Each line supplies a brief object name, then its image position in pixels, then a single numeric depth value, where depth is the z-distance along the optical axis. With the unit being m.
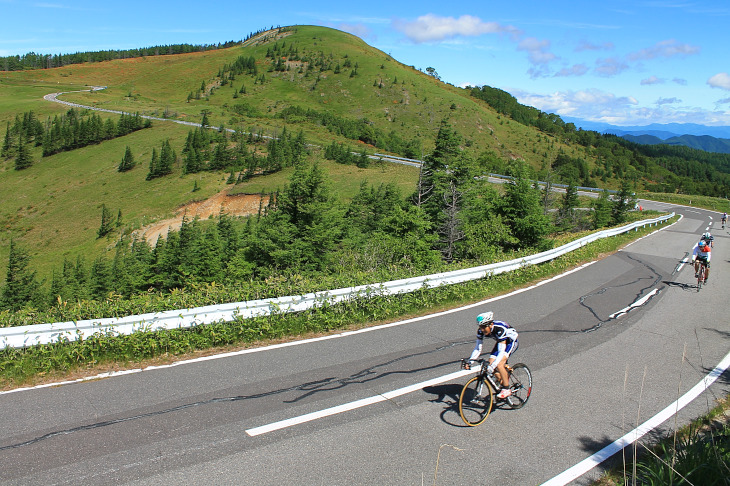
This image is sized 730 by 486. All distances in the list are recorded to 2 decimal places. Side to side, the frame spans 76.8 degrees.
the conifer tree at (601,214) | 44.03
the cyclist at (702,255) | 13.94
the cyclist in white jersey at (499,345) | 5.91
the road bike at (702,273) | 13.95
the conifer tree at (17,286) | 36.19
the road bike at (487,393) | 5.79
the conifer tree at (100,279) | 34.94
